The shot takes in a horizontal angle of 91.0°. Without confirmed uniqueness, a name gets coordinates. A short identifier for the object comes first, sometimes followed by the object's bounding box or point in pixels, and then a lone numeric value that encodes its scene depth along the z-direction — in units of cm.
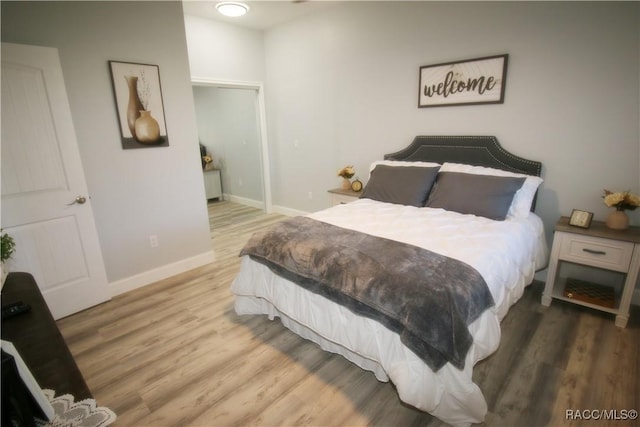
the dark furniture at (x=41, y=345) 103
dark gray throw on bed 142
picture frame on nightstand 228
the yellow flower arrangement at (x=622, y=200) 215
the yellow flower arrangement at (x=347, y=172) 380
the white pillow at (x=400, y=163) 311
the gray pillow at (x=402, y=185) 285
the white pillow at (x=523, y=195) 247
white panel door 215
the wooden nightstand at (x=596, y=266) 212
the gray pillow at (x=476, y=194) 244
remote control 136
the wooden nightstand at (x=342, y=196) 365
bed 146
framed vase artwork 266
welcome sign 278
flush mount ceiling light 323
